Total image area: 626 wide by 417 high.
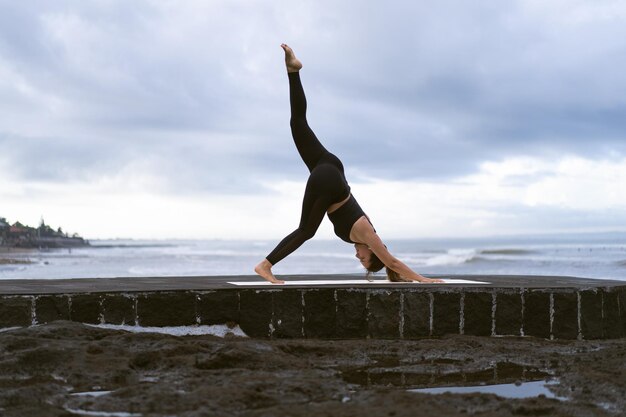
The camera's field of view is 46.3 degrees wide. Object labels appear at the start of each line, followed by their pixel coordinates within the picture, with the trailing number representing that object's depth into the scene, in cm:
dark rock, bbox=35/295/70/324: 528
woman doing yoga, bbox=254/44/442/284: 635
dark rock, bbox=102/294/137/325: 540
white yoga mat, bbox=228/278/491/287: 603
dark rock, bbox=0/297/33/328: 519
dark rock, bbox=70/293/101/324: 535
